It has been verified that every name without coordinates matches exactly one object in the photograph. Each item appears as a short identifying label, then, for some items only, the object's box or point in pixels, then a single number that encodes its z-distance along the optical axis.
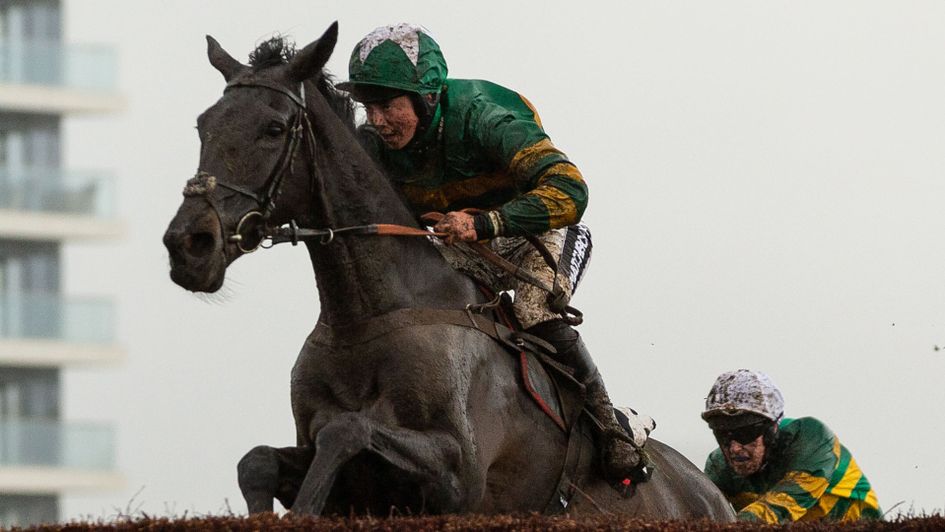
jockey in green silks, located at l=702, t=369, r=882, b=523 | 21.08
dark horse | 14.88
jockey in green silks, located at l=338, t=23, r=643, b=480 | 16.55
